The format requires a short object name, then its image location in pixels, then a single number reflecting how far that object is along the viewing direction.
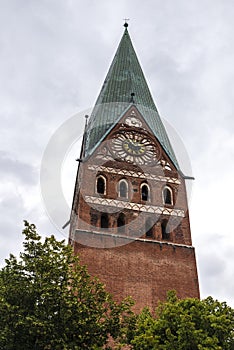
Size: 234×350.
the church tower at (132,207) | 22.18
